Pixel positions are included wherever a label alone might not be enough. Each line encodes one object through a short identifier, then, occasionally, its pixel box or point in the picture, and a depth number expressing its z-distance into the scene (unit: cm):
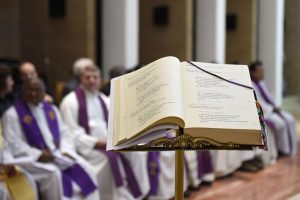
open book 200
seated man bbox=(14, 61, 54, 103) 602
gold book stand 209
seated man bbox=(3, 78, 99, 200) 448
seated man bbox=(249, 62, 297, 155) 810
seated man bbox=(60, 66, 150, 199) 511
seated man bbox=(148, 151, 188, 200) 555
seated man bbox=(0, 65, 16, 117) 486
